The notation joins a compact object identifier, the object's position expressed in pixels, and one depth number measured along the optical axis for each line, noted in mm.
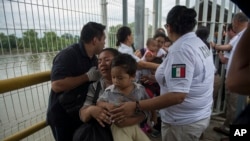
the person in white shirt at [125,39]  2939
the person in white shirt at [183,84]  1394
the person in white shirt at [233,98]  3105
